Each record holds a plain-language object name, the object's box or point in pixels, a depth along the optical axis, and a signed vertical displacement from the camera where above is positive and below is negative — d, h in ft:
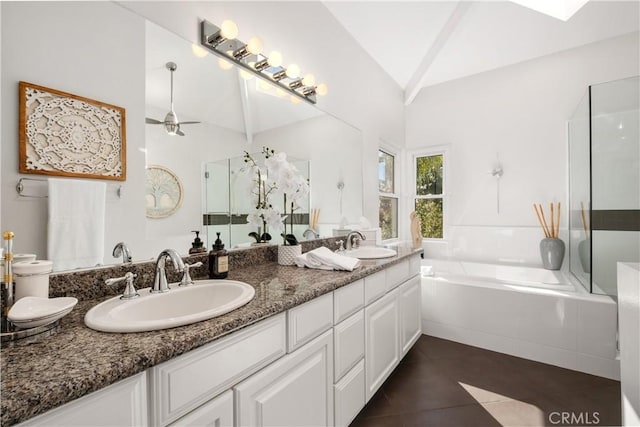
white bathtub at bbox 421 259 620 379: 6.70 -2.70
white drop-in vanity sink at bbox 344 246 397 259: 6.76 -0.90
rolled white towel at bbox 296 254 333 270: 5.19 -0.87
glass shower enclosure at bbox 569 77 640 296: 7.29 +0.83
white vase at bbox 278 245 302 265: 5.57 -0.74
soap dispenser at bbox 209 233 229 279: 4.26 -0.71
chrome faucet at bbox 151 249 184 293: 3.31 -0.69
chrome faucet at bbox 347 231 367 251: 7.78 -0.63
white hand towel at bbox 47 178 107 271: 3.07 -0.08
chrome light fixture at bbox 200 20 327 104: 4.85 +2.98
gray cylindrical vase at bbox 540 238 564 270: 9.75 -1.29
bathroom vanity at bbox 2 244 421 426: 1.75 -1.23
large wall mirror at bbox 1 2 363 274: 2.90 +1.54
